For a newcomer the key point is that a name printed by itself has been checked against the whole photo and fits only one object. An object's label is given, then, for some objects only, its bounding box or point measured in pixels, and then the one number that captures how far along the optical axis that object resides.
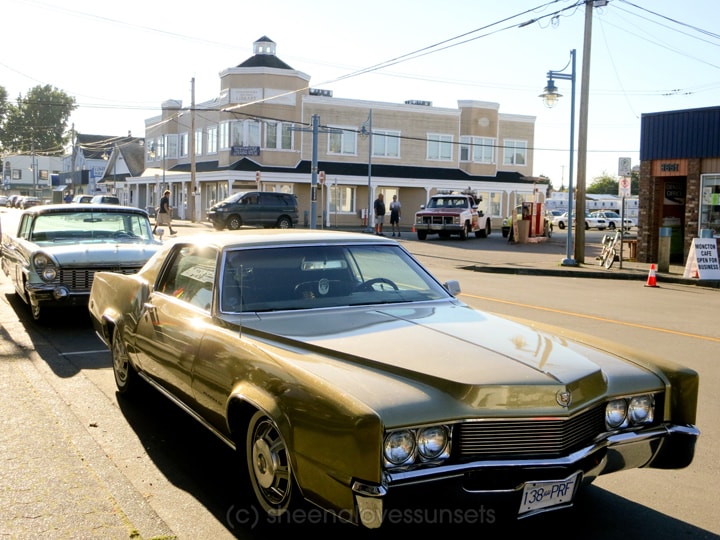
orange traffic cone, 17.62
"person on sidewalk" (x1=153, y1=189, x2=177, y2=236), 32.28
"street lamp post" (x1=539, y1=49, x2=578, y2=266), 21.48
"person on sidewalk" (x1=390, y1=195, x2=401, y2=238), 36.56
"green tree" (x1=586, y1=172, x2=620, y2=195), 137.25
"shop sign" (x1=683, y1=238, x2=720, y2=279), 18.23
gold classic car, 3.11
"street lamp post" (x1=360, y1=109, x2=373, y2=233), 41.26
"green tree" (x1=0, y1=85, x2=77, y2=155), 130.50
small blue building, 21.56
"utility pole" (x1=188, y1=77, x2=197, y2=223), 45.53
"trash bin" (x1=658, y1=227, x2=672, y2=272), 19.62
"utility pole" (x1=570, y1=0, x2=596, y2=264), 21.82
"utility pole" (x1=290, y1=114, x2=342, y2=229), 32.09
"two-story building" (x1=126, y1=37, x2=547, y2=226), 46.72
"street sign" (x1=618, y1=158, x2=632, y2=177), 19.92
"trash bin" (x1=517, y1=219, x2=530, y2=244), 32.94
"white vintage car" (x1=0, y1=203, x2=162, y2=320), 9.23
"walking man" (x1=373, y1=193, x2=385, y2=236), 35.94
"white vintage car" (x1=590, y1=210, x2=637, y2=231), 61.91
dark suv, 37.69
